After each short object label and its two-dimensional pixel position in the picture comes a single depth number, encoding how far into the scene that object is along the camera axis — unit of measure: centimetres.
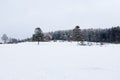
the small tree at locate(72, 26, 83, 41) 5434
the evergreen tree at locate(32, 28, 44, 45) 5691
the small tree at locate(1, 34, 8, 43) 8838
